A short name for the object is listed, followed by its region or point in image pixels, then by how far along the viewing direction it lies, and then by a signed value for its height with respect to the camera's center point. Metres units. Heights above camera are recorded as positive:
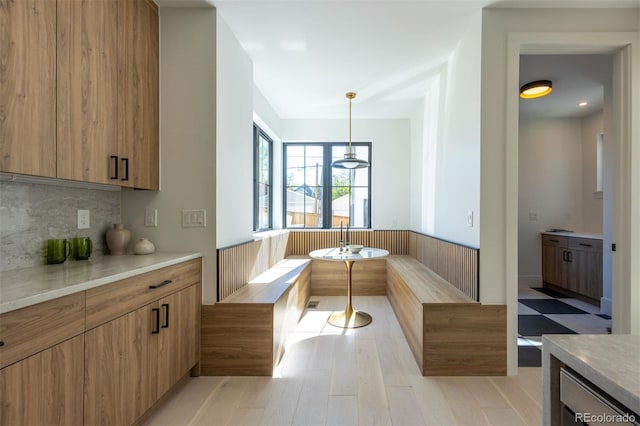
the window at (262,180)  3.63 +0.45
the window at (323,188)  4.59 +0.40
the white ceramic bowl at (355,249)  3.10 -0.40
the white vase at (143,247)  1.97 -0.24
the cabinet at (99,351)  0.94 -0.60
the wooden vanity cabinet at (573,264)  3.59 -0.71
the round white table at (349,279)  2.80 -0.71
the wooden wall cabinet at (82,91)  1.18 +0.63
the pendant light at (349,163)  3.22 +0.57
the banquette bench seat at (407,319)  2.03 -0.80
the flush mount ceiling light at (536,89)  3.24 +1.45
